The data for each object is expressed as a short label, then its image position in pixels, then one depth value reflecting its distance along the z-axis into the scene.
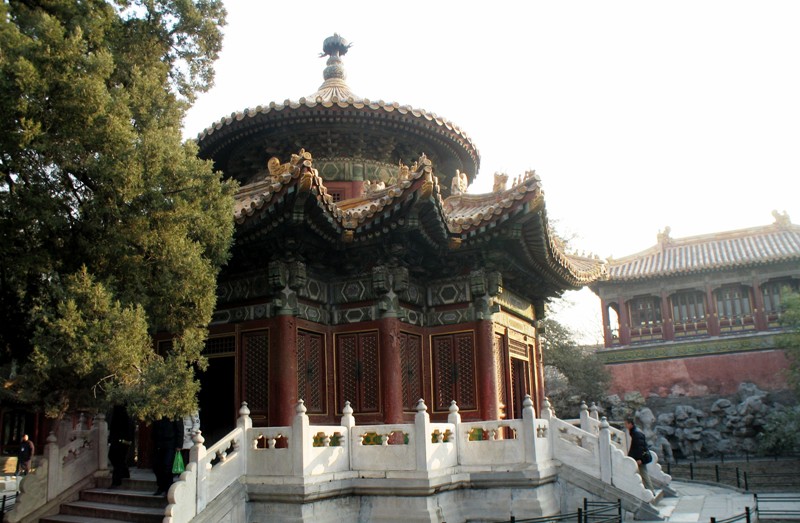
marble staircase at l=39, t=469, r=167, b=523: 9.50
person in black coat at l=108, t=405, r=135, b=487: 10.86
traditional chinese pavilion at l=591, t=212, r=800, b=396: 35.91
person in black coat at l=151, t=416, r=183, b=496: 9.84
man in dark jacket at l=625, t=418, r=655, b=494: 12.19
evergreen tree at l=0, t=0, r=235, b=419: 7.26
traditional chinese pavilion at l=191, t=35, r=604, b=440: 11.06
